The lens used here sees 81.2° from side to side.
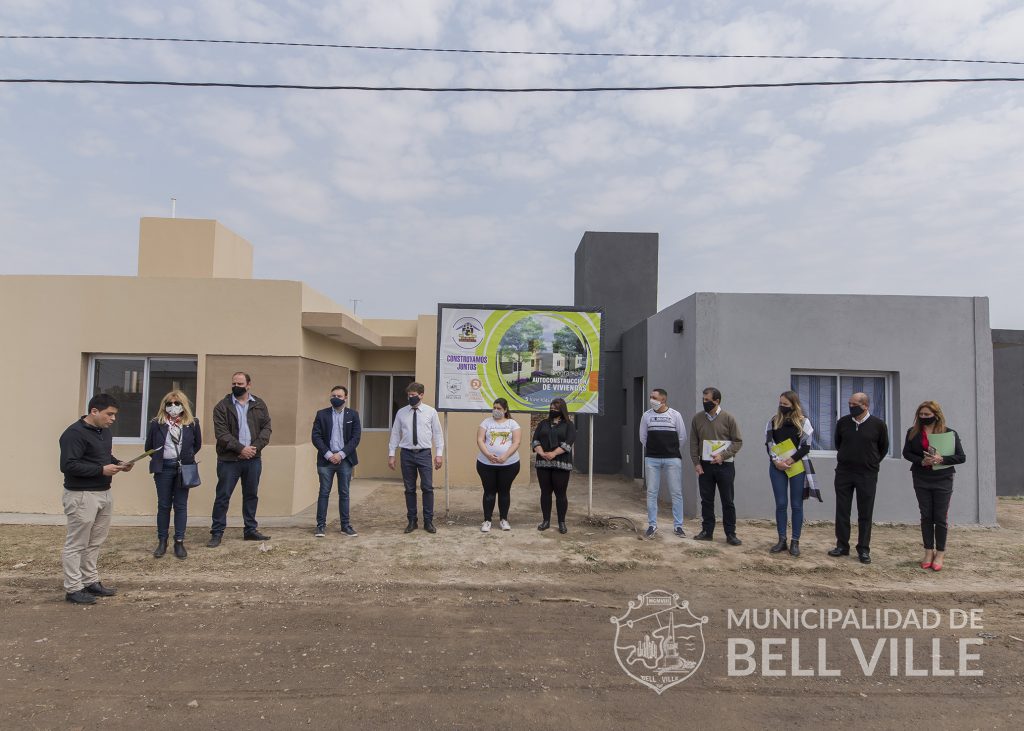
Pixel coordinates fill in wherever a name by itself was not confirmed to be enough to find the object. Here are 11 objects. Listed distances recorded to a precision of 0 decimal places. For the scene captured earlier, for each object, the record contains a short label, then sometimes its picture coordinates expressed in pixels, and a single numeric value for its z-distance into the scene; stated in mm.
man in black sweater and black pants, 6363
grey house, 8531
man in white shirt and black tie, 7277
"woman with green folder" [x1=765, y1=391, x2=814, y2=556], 6582
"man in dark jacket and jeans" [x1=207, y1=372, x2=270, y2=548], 6684
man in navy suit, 7152
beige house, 8156
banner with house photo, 8281
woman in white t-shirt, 7375
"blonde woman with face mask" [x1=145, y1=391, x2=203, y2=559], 6094
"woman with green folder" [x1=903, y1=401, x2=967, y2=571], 6004
